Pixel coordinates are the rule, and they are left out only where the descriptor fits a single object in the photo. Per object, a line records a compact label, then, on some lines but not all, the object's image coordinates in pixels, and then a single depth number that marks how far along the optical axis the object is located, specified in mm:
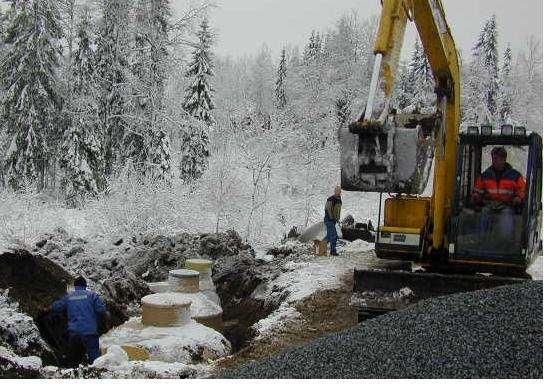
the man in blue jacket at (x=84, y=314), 7316
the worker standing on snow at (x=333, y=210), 12531
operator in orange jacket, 8547
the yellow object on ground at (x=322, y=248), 13102
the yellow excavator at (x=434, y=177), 6445
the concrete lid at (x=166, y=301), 8481
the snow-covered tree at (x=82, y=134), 19188
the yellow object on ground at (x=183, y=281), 10164
